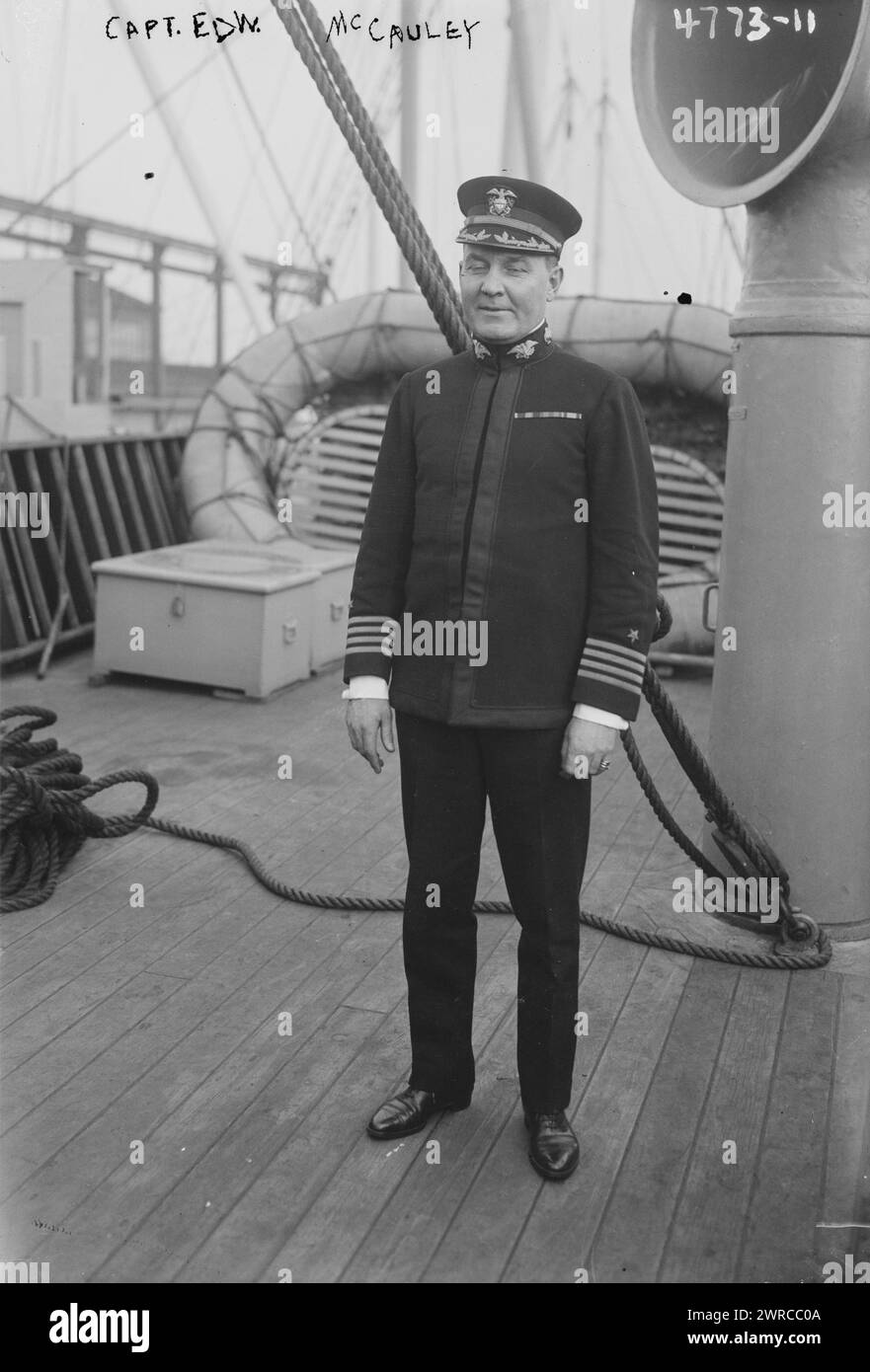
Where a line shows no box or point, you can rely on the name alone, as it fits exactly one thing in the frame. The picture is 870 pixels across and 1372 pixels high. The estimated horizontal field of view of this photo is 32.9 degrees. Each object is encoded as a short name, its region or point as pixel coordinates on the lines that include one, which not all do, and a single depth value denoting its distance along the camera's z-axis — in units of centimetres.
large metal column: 371
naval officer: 254
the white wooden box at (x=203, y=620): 660
